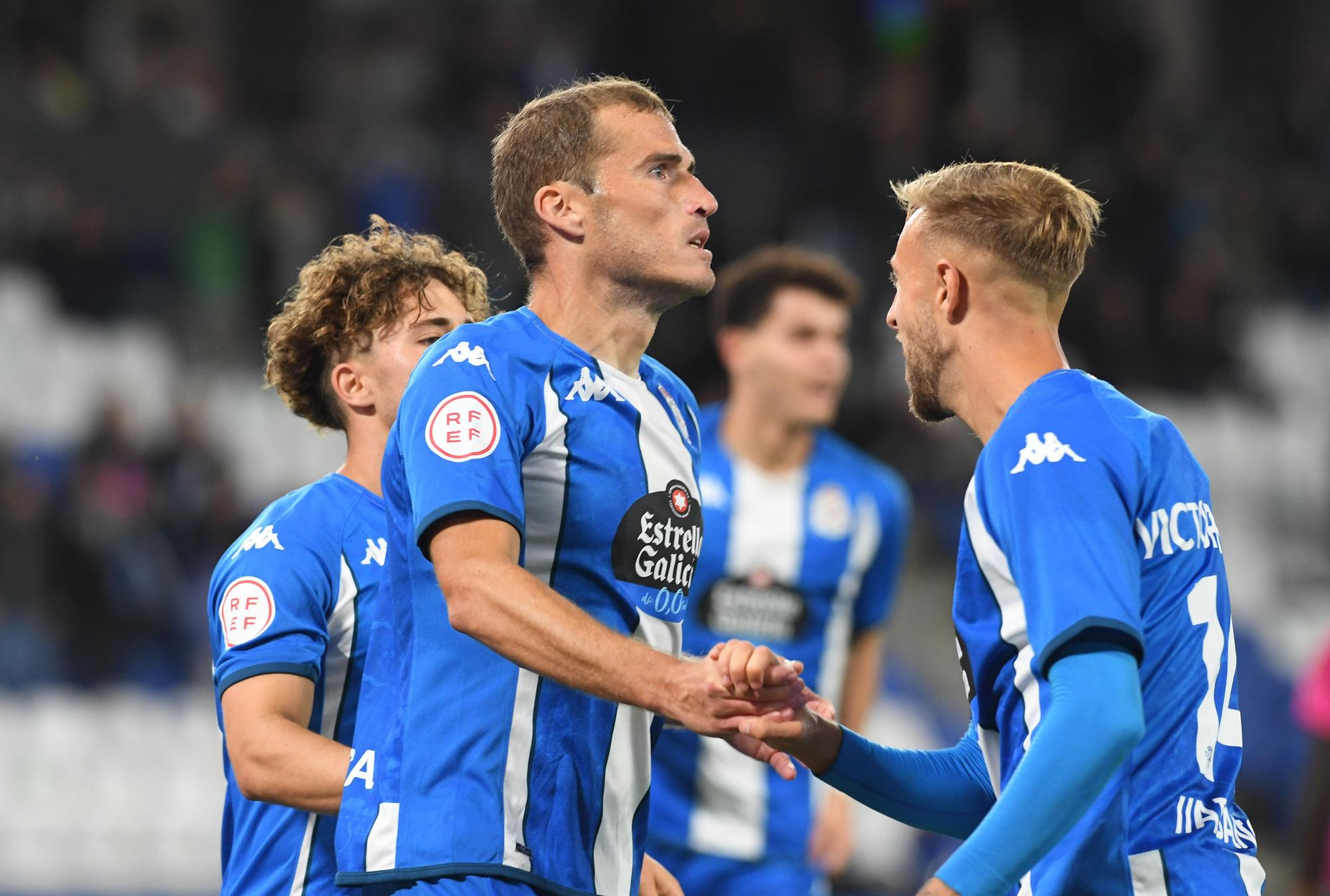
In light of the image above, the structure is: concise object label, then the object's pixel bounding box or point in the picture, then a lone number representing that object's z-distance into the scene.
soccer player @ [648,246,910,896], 12.46
